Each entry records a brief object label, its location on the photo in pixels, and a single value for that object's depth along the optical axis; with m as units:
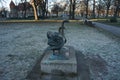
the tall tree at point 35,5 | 22.00
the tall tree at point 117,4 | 25.00
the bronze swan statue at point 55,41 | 3.22
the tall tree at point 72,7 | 25.18
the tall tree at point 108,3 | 28.73
